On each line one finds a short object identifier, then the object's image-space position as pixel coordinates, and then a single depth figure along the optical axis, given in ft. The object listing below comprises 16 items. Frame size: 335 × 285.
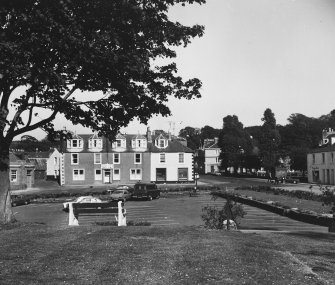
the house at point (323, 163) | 231.71
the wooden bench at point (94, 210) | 52.49
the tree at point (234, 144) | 349.61
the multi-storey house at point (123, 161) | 234.79
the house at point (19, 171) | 207.00
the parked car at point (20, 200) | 135.85
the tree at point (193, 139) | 581.65
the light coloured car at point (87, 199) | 113.89
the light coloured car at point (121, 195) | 141.30
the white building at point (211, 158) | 449.48
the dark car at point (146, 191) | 142.00
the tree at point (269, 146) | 285.84
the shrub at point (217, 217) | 53.78
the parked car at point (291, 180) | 244.07
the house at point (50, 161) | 296.67
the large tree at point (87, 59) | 44.09
